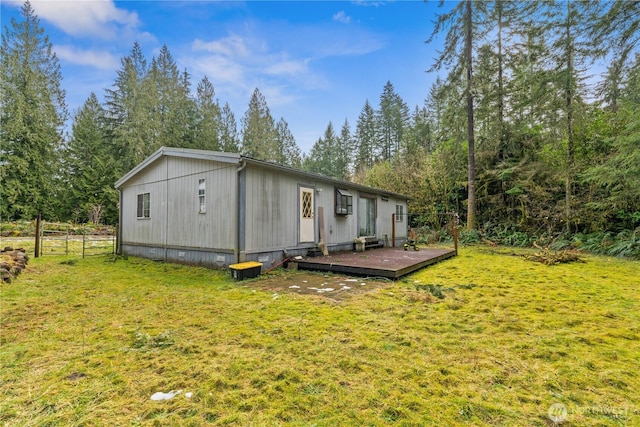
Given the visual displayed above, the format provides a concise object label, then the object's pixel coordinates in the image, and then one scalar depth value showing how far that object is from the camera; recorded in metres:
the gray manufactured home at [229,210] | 6.27
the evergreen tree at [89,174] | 18.69
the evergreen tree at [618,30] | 6.99
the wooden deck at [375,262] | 5.79
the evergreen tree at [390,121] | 27.73
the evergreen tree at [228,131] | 25.64
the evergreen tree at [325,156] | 32.50
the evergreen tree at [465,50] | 12.52
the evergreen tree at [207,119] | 23.23
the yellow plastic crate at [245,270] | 5.51
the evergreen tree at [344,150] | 31.79
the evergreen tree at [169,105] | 20.16
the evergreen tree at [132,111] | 19.28
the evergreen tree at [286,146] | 29.85
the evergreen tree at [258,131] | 25.47
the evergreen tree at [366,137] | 29.00
